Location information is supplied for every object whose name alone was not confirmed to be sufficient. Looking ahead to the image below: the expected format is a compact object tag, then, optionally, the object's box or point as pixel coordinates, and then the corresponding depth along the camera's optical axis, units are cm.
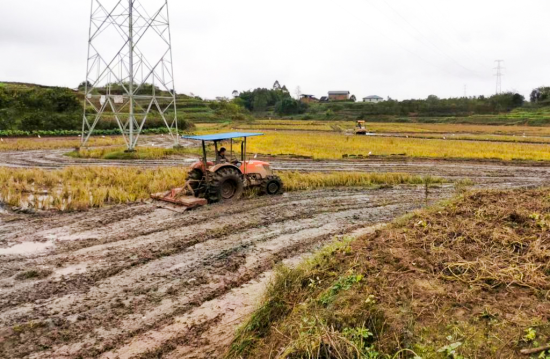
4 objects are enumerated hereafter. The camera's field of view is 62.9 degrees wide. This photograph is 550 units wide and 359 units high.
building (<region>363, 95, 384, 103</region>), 13650
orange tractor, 1217
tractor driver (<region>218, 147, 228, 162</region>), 1279
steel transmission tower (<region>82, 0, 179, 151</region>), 2394
